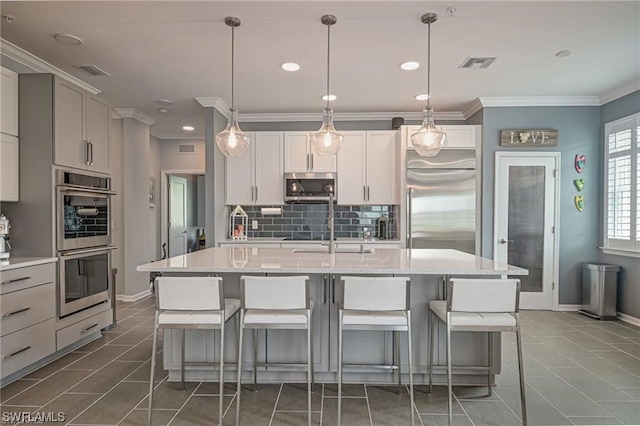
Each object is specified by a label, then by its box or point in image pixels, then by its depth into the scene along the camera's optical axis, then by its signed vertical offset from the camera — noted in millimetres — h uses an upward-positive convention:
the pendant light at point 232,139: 3102 +583
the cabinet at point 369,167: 5156 +593
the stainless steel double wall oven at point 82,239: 3246 -291
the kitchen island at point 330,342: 2701 -973
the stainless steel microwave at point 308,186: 5168 +328
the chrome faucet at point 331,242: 3252 -281
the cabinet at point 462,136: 4887 +972
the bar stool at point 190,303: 2256 -568
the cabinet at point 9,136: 3008 +587
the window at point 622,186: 4234 +303
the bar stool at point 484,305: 2205 -558
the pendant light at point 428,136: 3043 +610
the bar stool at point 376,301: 2240 -551
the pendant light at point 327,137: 3047 +591
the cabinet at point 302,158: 5199 +718
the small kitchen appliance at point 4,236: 2906 -221
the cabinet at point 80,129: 3250 +753
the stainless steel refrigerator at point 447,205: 4824 +68
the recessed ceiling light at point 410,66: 3600 +1411
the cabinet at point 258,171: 5230 +533
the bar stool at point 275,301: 2262 -554
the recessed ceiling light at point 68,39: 3037 +1397
